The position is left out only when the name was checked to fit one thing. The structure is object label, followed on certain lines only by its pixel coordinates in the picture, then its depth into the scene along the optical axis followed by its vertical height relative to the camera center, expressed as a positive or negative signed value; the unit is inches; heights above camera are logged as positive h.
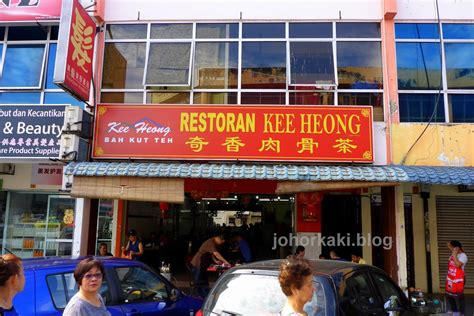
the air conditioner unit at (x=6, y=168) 419.8 +50.8
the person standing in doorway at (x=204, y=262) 346.6 -30.8
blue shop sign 343.3 +72.7
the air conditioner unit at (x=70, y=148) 333.4 +57.2
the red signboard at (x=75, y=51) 310.6 +131.1
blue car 168.4 -30.1
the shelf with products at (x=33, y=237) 424.7 -17.0
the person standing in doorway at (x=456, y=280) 305.3 -36.6
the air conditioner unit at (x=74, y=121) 336.8 +79.0
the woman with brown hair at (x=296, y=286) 101.9 -14.3
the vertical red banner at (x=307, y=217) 411.2 +8.7
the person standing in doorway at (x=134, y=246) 369.9 -20.6
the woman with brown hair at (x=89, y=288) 122.3 -19.5
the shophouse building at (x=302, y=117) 324.2 +88.6
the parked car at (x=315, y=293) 146.8 -24.4
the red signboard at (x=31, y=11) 385.7 +189.3
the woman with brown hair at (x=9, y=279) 104.1 -14.9
